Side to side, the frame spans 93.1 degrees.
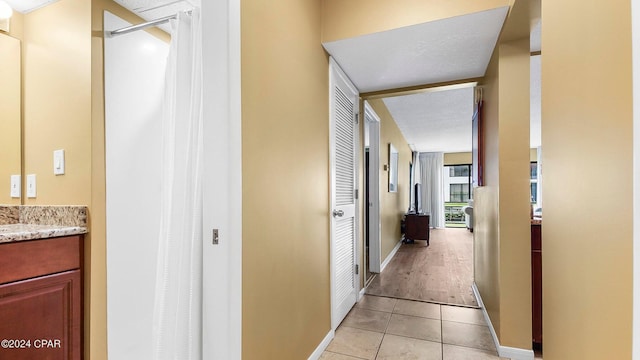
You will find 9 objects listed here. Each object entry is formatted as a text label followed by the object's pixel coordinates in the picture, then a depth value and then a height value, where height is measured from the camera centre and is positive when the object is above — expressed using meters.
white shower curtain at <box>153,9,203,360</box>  1.26 -0.10
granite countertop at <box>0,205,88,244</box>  1.33 -0.21
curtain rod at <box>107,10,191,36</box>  1.46 +0.78
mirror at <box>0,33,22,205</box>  1.69 +0.38
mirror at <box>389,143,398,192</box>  5.08 +0.22
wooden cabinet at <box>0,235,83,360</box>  1.26 -0.52
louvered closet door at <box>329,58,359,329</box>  2.29 -0.09
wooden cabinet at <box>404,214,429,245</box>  6.10 -0.94
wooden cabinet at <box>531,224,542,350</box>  2.07 -0.66
